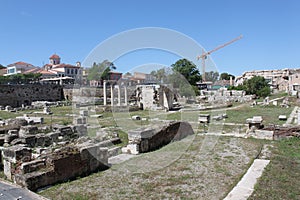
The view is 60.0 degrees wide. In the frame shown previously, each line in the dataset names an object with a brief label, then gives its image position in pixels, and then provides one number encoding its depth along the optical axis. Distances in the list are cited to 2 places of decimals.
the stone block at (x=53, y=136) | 13.31
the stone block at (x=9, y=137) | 13.13
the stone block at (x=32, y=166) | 7.08
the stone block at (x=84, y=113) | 24.03
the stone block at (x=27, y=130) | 14.81
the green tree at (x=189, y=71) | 64.75
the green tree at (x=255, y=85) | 45.03
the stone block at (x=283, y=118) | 17.90
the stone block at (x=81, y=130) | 15.40
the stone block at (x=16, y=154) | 8.11
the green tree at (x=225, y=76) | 114.74
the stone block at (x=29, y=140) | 12.26
